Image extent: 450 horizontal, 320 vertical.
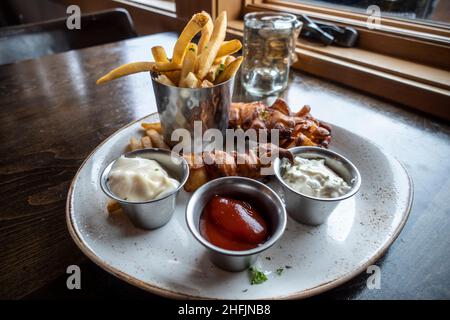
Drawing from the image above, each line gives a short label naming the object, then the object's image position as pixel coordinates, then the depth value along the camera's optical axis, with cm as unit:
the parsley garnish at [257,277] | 18
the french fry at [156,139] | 28
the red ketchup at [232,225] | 19
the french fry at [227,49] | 29
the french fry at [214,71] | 27
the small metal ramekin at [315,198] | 21
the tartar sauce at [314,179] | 21
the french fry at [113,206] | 22
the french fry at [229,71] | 26
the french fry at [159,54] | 26
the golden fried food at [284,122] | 28
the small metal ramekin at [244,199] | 17
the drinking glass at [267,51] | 37
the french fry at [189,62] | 25
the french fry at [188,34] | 25
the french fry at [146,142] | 28
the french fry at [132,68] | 27
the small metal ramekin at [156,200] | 20
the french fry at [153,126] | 30
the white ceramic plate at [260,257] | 18
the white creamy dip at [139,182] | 21
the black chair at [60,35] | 50
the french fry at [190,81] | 25
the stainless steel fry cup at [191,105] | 26
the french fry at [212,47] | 26
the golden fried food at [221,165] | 24
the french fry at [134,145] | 28
